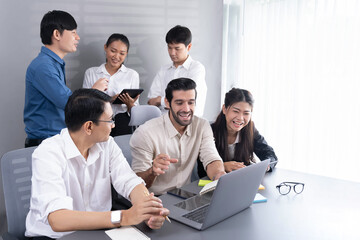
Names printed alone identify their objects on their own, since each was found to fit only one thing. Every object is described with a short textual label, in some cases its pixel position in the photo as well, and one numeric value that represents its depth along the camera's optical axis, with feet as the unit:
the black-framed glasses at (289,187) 5.95
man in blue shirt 8.03
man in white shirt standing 11.15
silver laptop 4.32
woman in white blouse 10.78
